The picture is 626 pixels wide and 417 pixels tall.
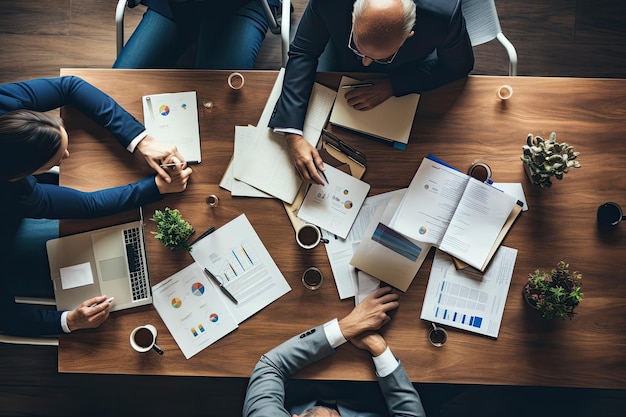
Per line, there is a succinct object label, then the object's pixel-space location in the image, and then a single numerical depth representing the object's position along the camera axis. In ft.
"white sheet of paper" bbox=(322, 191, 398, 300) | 5.60
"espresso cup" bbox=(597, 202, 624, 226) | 5.47
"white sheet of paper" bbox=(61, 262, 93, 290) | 5.66
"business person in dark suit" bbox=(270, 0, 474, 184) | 5.01
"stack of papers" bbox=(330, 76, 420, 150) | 5.63
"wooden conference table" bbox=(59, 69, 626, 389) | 5.46
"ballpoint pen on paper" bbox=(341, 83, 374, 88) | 5.67
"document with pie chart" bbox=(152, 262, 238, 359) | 5.55
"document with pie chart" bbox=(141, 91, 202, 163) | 5.76
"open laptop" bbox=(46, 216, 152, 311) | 5.65
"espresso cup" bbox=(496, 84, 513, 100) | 5.59
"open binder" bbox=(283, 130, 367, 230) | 5.65
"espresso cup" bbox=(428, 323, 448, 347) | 5.46
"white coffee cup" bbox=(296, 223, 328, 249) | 5.57
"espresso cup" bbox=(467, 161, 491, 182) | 5.58
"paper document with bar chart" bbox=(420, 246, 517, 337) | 5.49
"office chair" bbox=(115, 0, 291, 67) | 6.09
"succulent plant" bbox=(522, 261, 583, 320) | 5.10
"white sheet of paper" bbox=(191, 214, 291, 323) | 5.58
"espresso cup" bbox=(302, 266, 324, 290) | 5.56
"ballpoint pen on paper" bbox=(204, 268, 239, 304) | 5.57
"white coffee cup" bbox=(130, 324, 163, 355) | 5.46
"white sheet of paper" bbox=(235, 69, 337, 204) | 5.73
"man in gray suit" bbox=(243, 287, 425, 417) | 5.35
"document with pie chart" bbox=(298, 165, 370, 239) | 5.65
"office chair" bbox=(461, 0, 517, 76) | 5.65
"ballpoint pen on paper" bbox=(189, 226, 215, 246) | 5.66
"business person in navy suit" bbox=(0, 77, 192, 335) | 5.45
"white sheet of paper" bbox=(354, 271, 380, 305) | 5.58
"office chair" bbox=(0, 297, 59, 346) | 5.75
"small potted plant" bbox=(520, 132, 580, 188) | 5.14
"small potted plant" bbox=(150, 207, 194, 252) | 5.35
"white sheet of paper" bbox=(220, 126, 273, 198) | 5.68
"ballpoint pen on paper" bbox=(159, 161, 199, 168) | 5.52
